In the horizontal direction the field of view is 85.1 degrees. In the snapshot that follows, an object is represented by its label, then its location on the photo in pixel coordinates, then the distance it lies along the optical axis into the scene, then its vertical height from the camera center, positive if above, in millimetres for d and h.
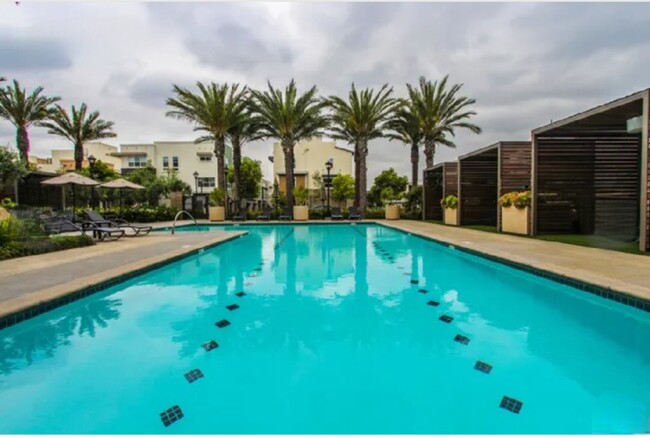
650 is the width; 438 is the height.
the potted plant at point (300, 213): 22078 -691
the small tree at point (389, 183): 44156 +2238
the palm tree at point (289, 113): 20781 +5271
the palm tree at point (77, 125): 23984 +5569
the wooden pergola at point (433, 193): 20956 +439
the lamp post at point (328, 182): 21438 +1247
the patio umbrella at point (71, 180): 12064 +870
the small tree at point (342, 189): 34906 +1210
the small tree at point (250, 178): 41625 +3004
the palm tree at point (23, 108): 21453 +6064
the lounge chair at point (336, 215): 22016 -842
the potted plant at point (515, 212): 11938 -465
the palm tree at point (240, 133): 21531 +4430
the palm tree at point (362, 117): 20812 +5007
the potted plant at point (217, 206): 21797 -176
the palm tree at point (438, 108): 21516 +5625
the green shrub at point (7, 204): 14215 +87
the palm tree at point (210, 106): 20703 +5768
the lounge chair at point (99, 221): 11737 -539
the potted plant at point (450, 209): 17297 -458
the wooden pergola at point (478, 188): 16703 +546
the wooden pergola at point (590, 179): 11578 +631
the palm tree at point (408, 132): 21500 +4380
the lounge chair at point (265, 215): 22109 -791
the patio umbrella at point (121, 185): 14156 +792
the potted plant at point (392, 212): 22484 -720
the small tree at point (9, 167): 15297 +1719
